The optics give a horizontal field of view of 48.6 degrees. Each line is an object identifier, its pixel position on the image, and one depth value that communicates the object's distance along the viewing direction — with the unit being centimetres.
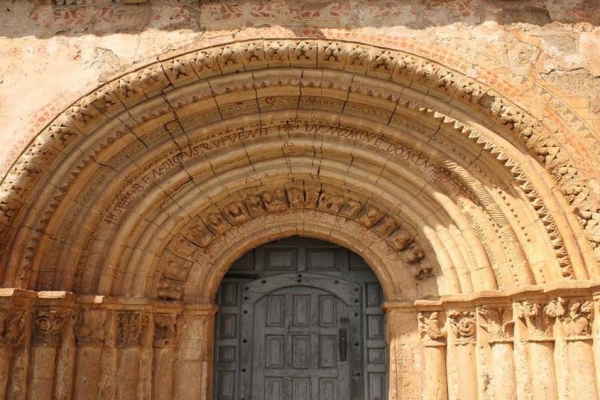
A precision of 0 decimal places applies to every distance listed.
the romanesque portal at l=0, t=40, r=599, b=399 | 608
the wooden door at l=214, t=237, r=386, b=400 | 703
